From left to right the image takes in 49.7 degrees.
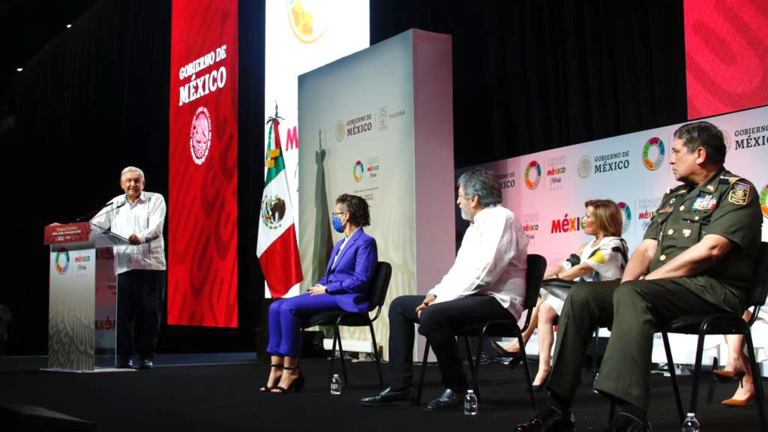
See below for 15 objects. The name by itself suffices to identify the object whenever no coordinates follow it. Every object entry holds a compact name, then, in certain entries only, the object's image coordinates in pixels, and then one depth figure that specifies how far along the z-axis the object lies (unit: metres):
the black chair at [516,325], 3.45
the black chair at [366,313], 4.43
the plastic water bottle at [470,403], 3.37
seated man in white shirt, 3.45
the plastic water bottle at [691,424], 2.64
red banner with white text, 8.97
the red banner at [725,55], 4.77
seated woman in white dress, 4.59
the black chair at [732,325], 2.65
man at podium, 6.07
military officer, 2.51
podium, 5.74
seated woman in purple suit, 4.41
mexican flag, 7.91
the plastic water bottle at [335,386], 4.42
